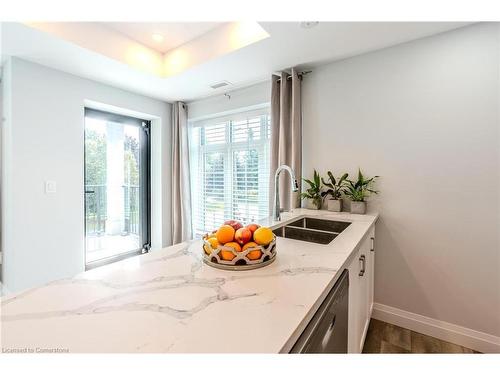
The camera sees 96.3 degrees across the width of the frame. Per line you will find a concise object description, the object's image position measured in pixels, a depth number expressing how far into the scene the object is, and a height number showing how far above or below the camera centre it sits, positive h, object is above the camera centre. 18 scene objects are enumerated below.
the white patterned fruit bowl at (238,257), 0.83 -0.28
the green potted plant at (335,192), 2.00 -0.08
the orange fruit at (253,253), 0.84 -0.26
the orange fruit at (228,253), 0.84 -0.26
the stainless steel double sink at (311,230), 1.53 -0.34
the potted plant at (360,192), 1.89 -0.07
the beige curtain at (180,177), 3.18 +0.10
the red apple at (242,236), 0.88 -0.21
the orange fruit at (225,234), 0.89 -0.20
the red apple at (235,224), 0.99 -0.18
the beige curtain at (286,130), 2.19 +0.54
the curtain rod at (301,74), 2.23 +1.10
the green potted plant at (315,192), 2.07 -0.08
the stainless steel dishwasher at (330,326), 0.61 -0.45
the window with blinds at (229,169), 2.78 +0.20
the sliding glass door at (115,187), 2.69 -0.04
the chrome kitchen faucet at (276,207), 1.55 -0.16
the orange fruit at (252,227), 0.94 -0.18
